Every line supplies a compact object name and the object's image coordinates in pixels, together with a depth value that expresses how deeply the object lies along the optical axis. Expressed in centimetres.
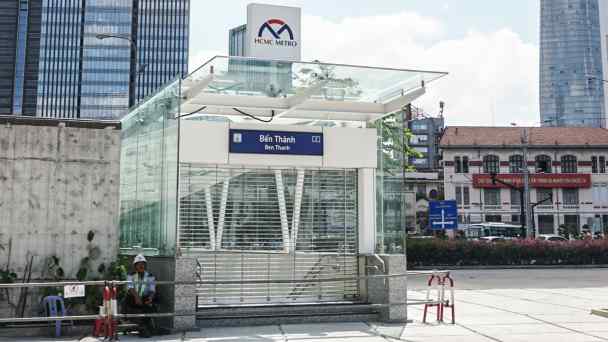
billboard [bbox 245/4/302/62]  1370
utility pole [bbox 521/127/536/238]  4280
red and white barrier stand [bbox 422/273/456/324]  1234
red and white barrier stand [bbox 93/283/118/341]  1023
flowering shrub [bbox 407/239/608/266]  3375
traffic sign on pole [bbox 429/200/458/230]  2877
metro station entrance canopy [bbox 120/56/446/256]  1184
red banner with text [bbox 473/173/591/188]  7325
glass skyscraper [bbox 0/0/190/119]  13062
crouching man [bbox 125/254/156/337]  1080
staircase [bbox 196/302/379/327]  1183
